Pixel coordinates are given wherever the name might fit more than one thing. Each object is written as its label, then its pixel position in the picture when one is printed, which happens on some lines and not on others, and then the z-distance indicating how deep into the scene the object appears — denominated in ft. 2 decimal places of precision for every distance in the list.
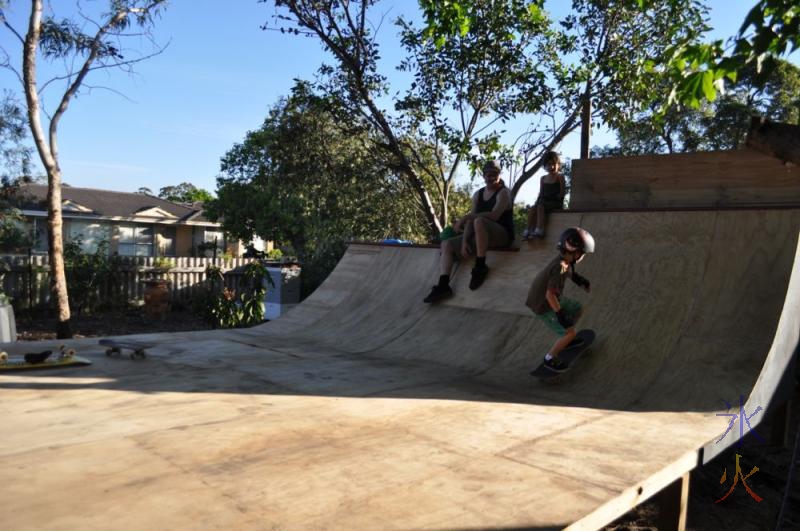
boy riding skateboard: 12.86
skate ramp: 12.08
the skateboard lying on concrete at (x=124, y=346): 15.99
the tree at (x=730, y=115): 72.13
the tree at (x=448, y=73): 37.55
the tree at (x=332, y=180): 45.68
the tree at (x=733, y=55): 10.18
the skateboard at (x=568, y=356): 13.29
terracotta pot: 43.60
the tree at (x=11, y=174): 44.06
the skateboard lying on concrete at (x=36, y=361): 14.17
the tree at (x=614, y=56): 36.88
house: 86.38
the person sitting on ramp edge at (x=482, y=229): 19.35
